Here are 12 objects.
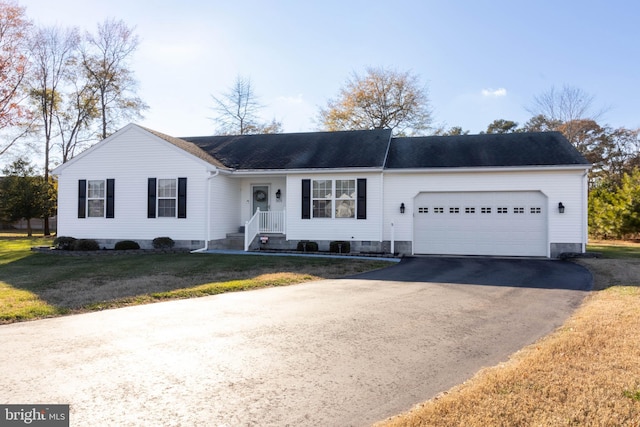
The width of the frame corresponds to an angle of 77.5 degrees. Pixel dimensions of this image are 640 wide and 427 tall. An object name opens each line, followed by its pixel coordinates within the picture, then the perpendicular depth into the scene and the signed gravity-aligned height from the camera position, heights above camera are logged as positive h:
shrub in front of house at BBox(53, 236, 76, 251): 15.70 -0.97
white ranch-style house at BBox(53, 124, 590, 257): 14.84 +0.83
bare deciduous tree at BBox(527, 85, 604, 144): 32.51 +9.59
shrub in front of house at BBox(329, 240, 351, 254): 15.29 -1.14
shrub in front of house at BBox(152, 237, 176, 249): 15.56 -0.99
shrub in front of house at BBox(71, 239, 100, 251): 15.39 -1.06
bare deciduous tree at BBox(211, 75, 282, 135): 33.56 +9.07
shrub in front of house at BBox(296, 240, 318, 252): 15.51 -1.12
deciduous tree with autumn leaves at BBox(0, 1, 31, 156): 25.58 +10.28
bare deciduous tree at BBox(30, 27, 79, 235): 29.64 +10.66
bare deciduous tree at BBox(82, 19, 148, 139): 30.47 +11.20
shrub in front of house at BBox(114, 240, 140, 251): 15.54 -1.11
